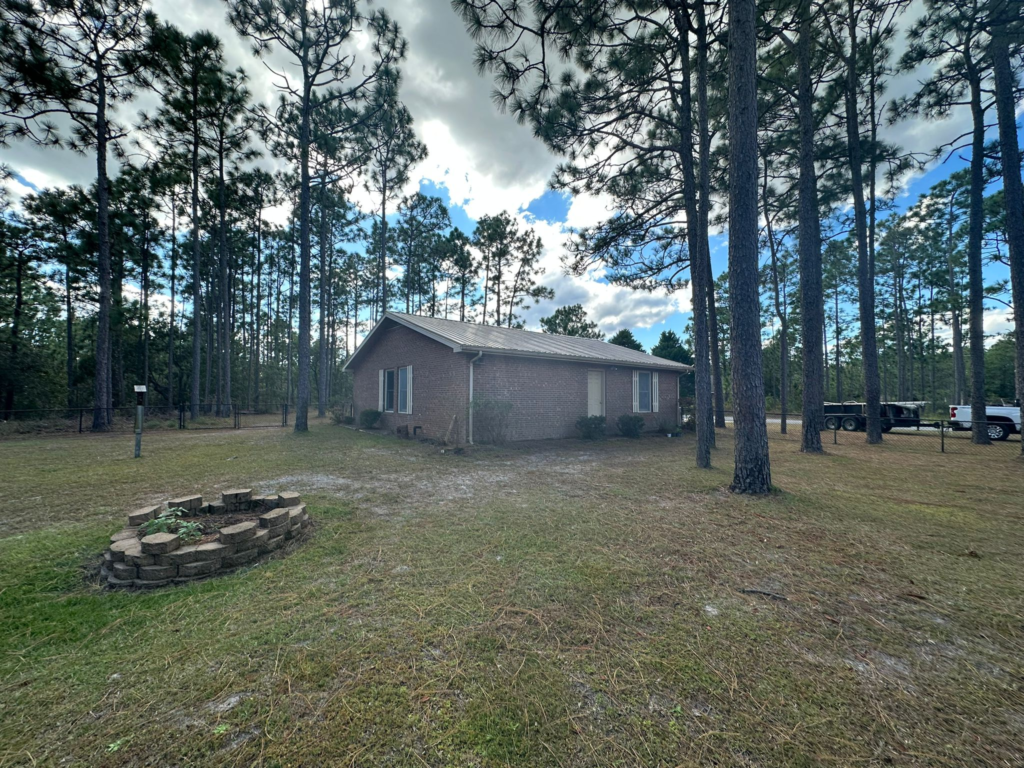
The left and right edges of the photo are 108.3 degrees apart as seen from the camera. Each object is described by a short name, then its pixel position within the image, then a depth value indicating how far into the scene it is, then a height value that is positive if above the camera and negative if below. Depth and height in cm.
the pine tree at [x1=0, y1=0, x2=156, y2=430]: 1055 +982
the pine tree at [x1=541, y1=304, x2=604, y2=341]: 3362 +663
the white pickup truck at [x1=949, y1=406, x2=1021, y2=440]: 1131 -90
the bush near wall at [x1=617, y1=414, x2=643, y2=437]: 1216 -105
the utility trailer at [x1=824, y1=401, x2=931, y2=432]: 1409 -90
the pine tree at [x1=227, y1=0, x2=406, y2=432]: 1110 +1084
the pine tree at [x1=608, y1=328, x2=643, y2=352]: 3122 +464
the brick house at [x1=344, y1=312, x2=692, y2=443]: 994 +48
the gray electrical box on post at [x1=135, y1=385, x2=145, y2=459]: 715 -28
